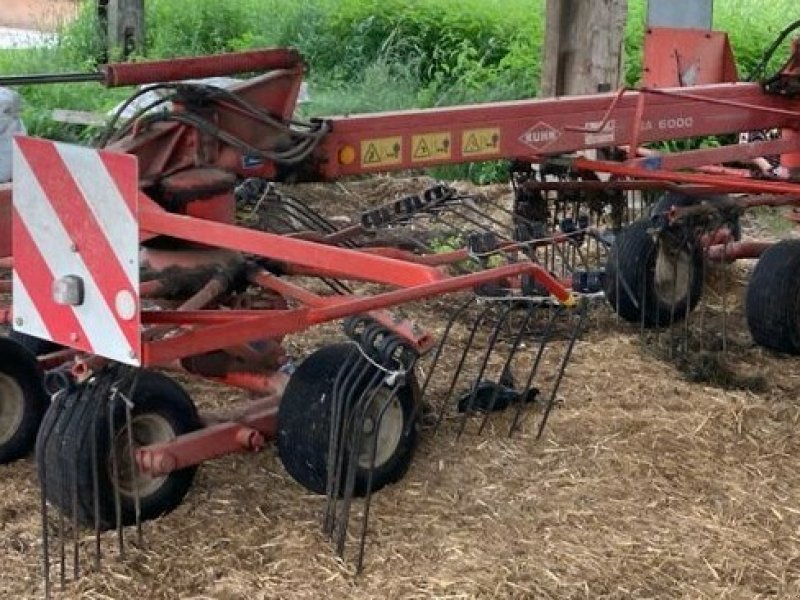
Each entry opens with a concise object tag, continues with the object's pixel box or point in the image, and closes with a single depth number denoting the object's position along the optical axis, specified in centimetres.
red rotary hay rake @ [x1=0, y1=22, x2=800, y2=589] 384
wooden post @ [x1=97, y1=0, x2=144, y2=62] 1140
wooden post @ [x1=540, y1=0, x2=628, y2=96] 778
